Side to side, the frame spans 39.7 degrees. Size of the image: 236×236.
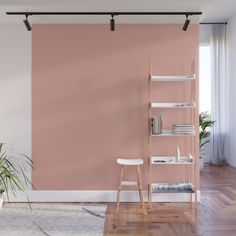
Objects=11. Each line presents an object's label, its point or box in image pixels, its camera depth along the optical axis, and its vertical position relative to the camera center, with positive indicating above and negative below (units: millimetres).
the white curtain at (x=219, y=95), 7387 +570
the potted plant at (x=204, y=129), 7082 -191
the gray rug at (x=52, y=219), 3404 -1143
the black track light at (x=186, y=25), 4066 +1220
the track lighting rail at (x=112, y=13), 4098 +1362
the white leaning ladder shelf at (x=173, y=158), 4332 -521
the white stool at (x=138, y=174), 4120 -687
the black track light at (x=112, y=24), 4082 +1222
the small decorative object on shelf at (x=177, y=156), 4364 -477
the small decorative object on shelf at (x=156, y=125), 4363 -61
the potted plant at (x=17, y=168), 4566 -667
